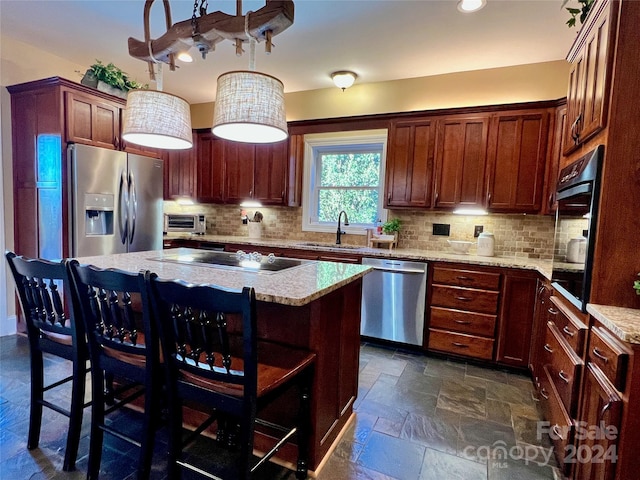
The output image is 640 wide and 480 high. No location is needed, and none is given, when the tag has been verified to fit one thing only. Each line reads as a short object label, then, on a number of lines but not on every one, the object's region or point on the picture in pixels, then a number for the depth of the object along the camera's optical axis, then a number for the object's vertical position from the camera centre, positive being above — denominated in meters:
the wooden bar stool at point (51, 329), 1.51 -0.59
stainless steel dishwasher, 3.15 -0.77
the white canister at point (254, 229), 4.50 -0.19
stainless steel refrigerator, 3.01 +0.08
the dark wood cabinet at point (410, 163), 3.39 +0.61
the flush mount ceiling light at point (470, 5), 2.34 +1.57
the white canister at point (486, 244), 3.27 -0.19
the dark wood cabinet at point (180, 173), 4.59 +0.54
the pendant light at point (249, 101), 1.47 +0.52
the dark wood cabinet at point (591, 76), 1.48 +0.80
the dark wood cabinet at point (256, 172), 4.11 +0.56
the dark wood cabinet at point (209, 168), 4.46 +0.61
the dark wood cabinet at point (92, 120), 3.00 +0.84
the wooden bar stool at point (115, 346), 1.34 -0.59
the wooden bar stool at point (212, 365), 1.12 -0.60
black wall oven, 1.50 +0.02
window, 3.98 +0.50
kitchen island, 1.58 -0.52
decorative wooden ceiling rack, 1.49 +0.89
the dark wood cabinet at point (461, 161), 3.19 +0.62
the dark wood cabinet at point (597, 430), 1.15 -0.76
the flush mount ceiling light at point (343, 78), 3.62 +1.56
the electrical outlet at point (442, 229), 3.63 -0.06
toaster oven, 4.46 -0.15
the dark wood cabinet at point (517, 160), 2.99 +0.61
